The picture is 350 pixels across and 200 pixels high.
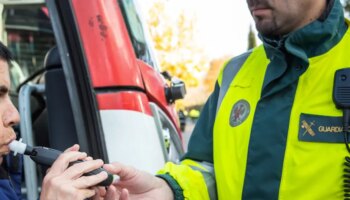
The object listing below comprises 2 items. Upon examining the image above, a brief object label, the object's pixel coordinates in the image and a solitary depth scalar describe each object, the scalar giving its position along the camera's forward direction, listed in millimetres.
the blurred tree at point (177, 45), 11445
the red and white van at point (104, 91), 2078
